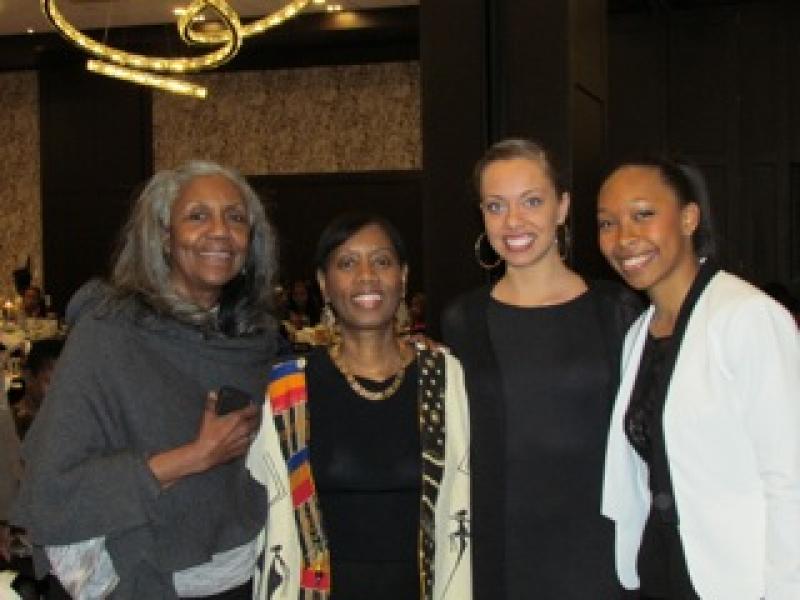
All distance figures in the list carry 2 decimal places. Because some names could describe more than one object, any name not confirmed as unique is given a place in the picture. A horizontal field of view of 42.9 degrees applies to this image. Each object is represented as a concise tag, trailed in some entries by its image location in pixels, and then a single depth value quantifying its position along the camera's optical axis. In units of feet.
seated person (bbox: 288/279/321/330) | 35.04
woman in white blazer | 6.66
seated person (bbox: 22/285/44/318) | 33.30
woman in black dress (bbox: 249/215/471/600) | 7.53
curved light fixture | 24.14
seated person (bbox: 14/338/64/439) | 14.75
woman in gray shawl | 6.76
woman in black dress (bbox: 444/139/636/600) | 7.77
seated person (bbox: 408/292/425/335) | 30.53
